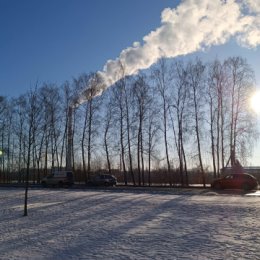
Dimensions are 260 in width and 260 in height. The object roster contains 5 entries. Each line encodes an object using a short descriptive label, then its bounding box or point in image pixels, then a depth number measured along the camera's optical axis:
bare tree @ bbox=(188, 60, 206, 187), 32.30
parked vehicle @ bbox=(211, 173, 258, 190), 23.58
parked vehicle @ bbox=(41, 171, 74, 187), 32.24
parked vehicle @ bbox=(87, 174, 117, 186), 32.17
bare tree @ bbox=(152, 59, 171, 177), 32.82
